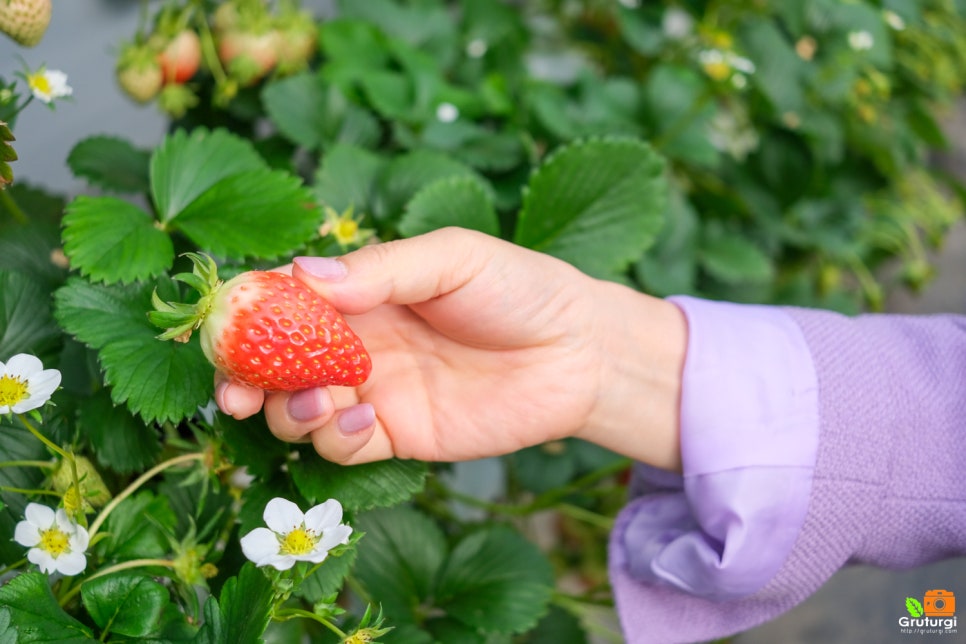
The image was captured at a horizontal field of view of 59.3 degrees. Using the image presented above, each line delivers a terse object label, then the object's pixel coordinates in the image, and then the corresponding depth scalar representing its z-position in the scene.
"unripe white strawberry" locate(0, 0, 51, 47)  0.60
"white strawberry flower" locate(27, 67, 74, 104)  0.63
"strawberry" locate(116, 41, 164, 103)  0.85
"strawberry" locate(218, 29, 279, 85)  0.91
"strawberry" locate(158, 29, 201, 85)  0.88
